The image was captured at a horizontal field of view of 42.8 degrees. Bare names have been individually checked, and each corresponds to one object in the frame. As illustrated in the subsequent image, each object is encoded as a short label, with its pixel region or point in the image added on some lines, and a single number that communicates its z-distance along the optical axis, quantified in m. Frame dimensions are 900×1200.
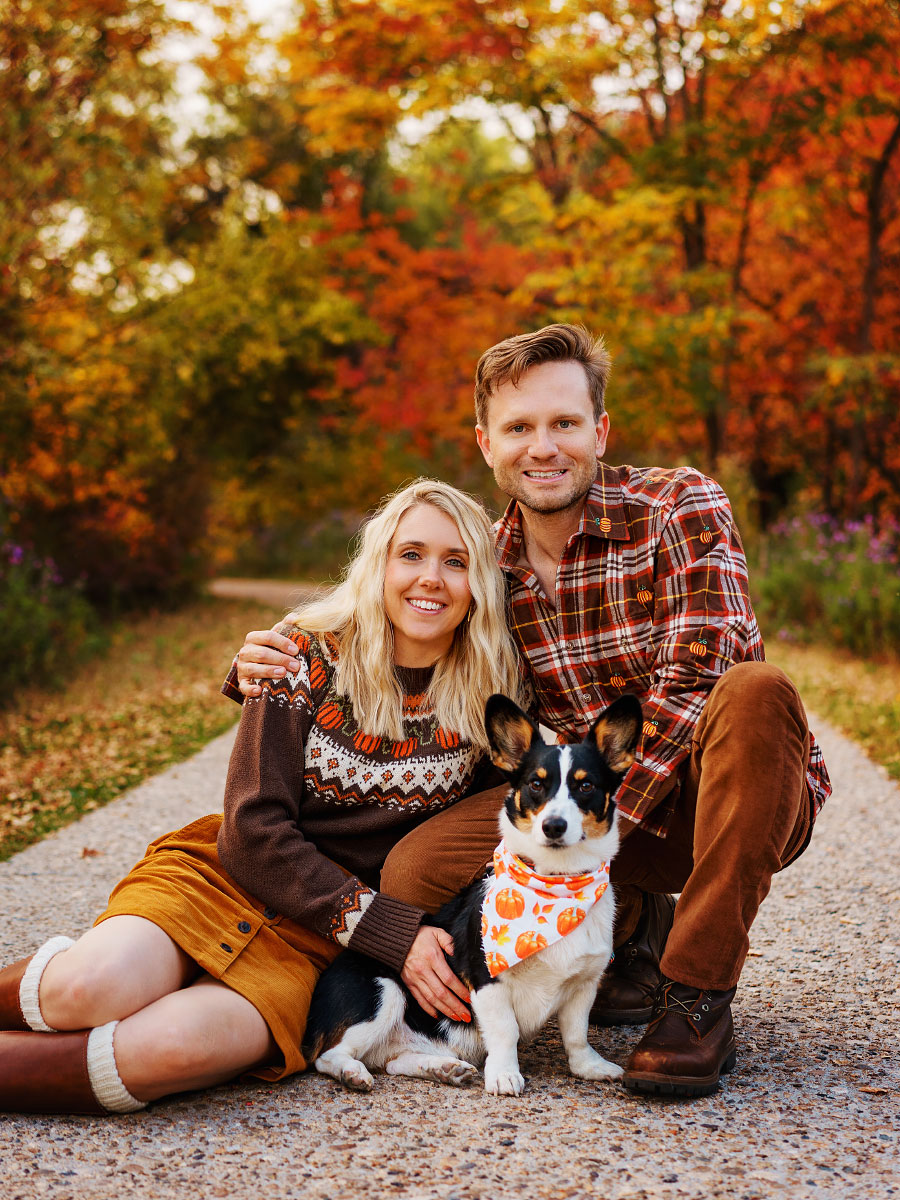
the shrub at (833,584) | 9.66
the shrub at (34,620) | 8.63
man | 2.76
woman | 2.63
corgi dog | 2.77
